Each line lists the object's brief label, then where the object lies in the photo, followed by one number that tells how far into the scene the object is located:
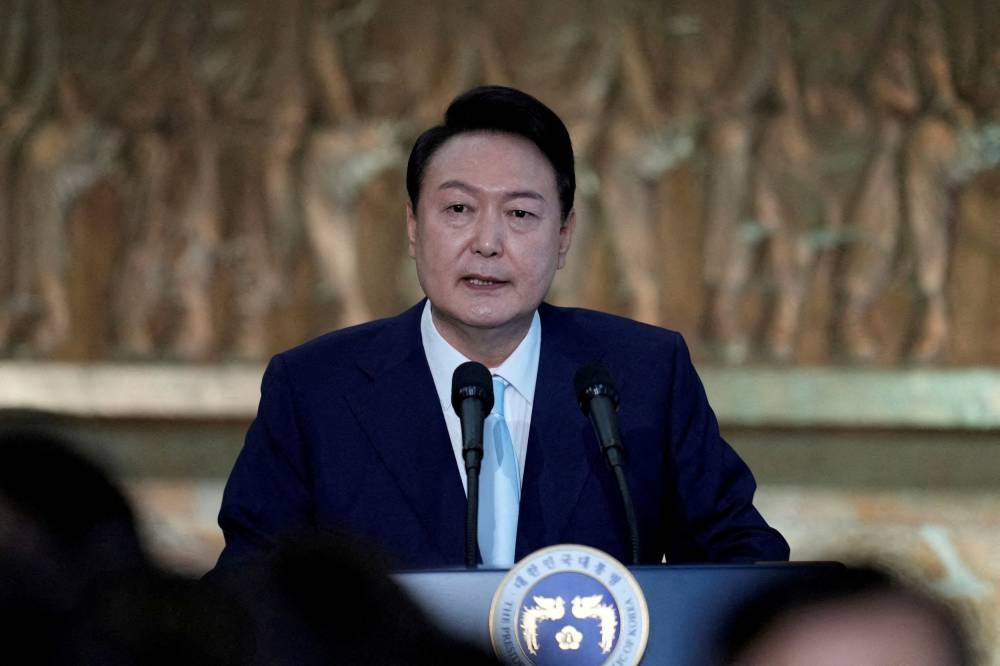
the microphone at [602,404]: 5.99
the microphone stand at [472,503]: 5.91
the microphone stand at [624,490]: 5.96
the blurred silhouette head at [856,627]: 5.21
